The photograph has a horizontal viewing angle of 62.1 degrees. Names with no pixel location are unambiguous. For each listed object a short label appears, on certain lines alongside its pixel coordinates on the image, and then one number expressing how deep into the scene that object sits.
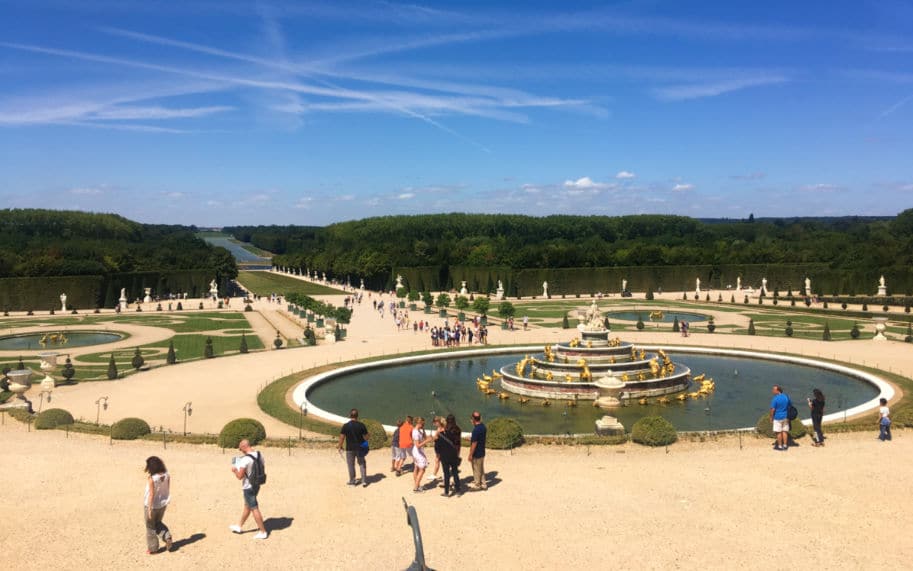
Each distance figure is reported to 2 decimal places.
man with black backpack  12.64
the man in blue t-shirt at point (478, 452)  15.34
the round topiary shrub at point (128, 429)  21.47
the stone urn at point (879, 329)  45.09
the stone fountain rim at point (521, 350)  25.91
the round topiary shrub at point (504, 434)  20.00
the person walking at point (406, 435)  16.62
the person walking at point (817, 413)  19.55
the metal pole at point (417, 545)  10.00
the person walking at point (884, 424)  19.77
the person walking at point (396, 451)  16.92
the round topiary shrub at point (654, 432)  20.05
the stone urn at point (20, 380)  29.12
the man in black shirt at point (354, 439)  15.63
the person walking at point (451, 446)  14.91
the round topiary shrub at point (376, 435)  20.11
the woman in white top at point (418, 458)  15.54
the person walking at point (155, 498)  12.07
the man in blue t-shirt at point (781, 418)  19.02
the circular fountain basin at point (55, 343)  48.97
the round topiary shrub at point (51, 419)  23.17
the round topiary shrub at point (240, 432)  20.30
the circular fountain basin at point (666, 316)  62.16
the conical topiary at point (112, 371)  34.66
